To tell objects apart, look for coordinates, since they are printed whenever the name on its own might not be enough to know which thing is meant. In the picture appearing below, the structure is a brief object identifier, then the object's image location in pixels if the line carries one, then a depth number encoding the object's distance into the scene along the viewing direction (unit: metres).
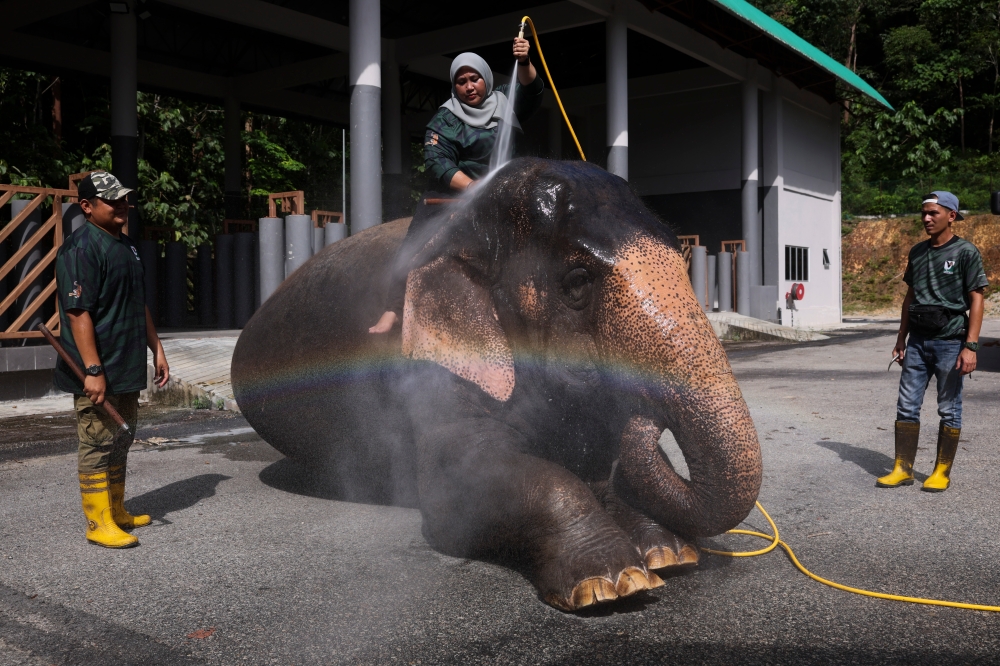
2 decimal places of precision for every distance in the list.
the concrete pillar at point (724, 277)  23.38
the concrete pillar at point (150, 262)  14.51
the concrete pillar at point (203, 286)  15.82
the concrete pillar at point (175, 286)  15.26
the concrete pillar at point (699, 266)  21.52
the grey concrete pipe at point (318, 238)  13.34
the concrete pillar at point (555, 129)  27.72
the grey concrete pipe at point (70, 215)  9.50
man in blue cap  5.19
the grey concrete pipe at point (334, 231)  13.44
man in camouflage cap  4.05
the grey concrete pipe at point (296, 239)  12.88
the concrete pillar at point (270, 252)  13.01
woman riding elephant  4.23
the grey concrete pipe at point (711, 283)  23.08
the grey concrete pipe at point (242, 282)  14.72
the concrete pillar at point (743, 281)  23.73
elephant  3.04
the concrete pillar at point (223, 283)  15.03
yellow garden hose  3.20
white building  16.72
